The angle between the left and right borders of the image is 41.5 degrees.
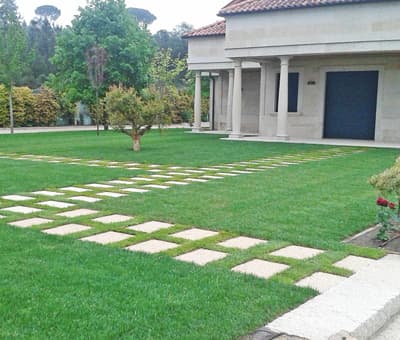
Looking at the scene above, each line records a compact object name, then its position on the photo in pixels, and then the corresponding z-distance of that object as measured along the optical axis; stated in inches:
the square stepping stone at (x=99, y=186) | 316.2
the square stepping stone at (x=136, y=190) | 299.3
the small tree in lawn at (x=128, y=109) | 551.2
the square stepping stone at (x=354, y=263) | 163.2
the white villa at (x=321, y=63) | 663.8
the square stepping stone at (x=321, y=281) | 144.4
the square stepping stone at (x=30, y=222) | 210.6
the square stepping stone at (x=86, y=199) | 269.7
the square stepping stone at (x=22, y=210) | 237.1
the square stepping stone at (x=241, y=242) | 185.2
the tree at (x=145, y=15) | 3452.3
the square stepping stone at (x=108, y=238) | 187.8
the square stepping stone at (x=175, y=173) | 388.2
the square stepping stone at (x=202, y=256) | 166.2
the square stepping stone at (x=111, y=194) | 283.6
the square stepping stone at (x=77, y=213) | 231.8
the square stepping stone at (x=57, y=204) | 253.1
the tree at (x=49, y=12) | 3791.8
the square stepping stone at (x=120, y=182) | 339.6
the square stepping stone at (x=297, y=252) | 174.1
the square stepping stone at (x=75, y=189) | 303.7
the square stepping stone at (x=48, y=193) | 286.5
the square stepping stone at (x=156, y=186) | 320.2
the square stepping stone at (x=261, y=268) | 154.9
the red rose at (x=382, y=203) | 201.6
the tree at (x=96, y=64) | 925.8
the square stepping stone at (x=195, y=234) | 195.8
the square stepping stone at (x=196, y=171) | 396.2
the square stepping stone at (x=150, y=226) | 205.6
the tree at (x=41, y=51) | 1812.7
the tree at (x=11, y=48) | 915.4
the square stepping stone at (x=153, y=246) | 177.2
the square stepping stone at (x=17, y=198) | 269.7
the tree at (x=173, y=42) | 2218.9
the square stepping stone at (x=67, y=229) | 198.6
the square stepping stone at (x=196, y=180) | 348.5
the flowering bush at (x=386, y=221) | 196.5
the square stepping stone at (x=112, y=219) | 220.4
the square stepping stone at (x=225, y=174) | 383.2
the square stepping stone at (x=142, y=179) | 350.6
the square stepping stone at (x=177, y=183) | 336.9
